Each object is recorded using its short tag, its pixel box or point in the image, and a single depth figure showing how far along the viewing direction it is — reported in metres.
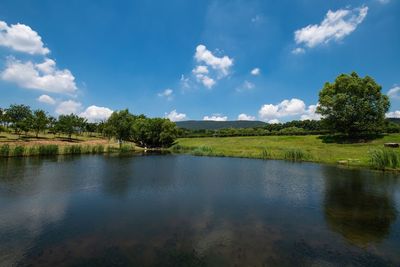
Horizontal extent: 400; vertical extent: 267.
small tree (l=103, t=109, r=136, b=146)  78.19
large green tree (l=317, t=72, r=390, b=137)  54.59
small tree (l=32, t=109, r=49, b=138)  72.19
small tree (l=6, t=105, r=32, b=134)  77.25
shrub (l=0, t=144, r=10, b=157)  39.88
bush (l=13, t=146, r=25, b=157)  41.66
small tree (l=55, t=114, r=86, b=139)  78.38
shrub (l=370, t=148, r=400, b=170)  31.34
